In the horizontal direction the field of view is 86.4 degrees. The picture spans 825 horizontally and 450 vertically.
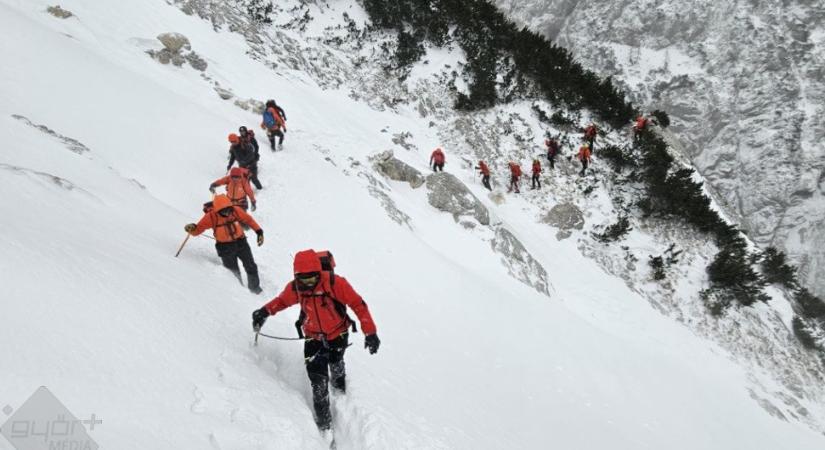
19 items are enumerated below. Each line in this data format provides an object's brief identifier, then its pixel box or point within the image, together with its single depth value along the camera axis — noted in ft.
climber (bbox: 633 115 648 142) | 61.57
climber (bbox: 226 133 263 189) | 31.50
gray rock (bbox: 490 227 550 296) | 43.04
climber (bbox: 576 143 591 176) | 58.03
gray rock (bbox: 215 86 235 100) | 47.26
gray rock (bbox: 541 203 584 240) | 54.65
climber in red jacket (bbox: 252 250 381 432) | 12.59
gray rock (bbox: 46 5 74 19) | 45.93
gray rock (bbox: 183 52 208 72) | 49.65
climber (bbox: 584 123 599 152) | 60.34
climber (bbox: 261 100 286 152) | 39.06
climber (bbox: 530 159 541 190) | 55.93
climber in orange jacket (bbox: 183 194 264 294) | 18.60
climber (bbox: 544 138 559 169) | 59.00
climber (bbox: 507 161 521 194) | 55.67
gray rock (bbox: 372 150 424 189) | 48.16
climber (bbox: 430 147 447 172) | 52.39
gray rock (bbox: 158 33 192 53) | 49.42
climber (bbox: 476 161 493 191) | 55.72
